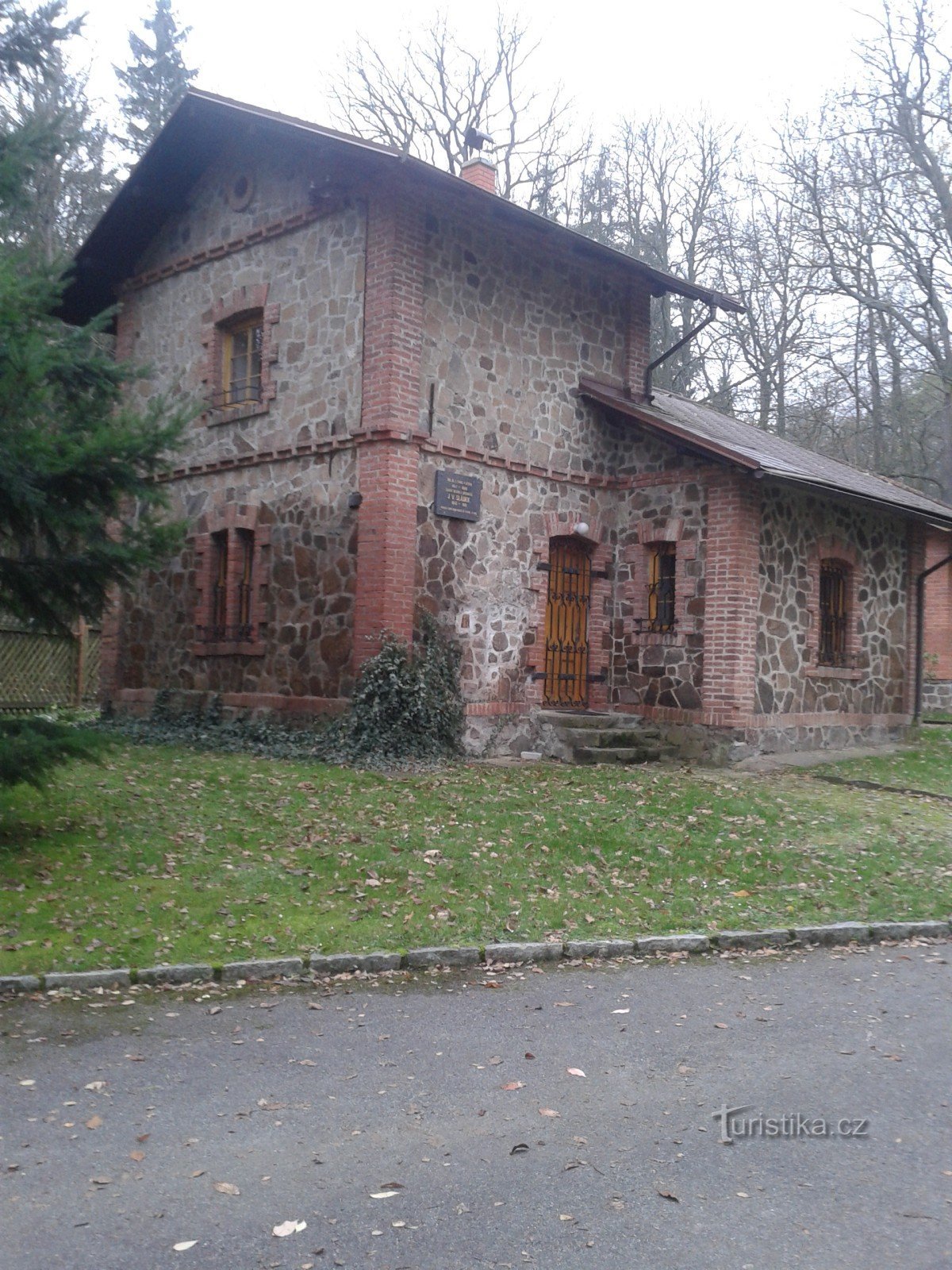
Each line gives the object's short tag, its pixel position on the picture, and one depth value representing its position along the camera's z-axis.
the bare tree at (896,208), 23.22
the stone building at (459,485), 13.93
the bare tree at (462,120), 27.23
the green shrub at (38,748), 7.83
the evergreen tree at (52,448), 7.53
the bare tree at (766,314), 27.19
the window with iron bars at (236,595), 15.72
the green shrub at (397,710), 13.09
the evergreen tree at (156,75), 34.97
